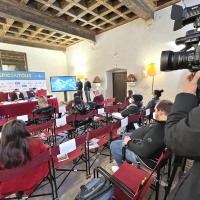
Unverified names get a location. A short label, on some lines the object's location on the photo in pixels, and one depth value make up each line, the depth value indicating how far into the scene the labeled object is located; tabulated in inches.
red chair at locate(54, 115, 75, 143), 85.0
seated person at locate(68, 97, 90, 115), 102.3
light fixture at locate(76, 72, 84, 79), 278.1
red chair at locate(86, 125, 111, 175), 60.5
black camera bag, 37.2
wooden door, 234.6
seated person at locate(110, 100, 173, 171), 47.7
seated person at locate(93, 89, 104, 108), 159.8
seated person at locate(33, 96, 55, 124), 107.2
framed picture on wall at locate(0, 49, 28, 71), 236.0
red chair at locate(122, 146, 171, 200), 43.5
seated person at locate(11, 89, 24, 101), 200.2
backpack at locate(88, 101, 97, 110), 141.6
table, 155.1
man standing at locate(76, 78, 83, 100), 274.4
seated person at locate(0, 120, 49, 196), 43.1
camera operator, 16.5
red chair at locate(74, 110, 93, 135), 98.0
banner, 217.5
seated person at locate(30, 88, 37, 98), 226.5
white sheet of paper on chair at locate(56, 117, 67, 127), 84.4
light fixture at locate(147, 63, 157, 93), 169.6
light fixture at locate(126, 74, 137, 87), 195.8
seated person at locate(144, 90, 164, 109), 119.3
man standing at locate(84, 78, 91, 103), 258.6
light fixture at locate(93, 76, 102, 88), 247.0
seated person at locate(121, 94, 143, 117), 102.2
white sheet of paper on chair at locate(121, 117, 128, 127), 76.8
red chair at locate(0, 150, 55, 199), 37.8
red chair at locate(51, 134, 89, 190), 47.8
